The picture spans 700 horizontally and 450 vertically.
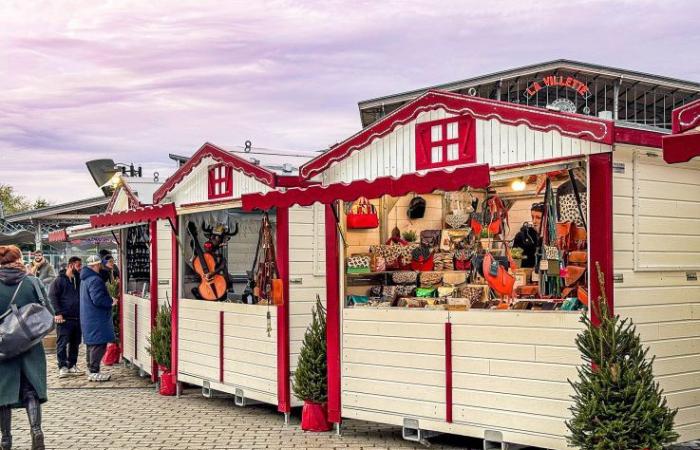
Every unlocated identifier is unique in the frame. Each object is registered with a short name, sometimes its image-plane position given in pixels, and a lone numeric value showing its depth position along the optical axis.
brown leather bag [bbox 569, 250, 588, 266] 6.44
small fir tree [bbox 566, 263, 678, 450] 5.55
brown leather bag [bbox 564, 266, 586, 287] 6.41
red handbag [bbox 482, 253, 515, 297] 7.27
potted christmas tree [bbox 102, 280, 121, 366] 13.87
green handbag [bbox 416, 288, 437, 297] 7.93
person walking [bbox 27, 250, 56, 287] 14.33
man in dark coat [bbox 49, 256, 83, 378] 12.26
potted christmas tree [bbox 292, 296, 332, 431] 8.04
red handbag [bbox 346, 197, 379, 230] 8.30
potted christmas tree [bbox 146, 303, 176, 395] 10.66
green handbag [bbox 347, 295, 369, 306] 7.91
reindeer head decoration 9.80
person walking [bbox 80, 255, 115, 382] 11.84
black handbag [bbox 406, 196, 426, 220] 8.89
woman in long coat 6.94
